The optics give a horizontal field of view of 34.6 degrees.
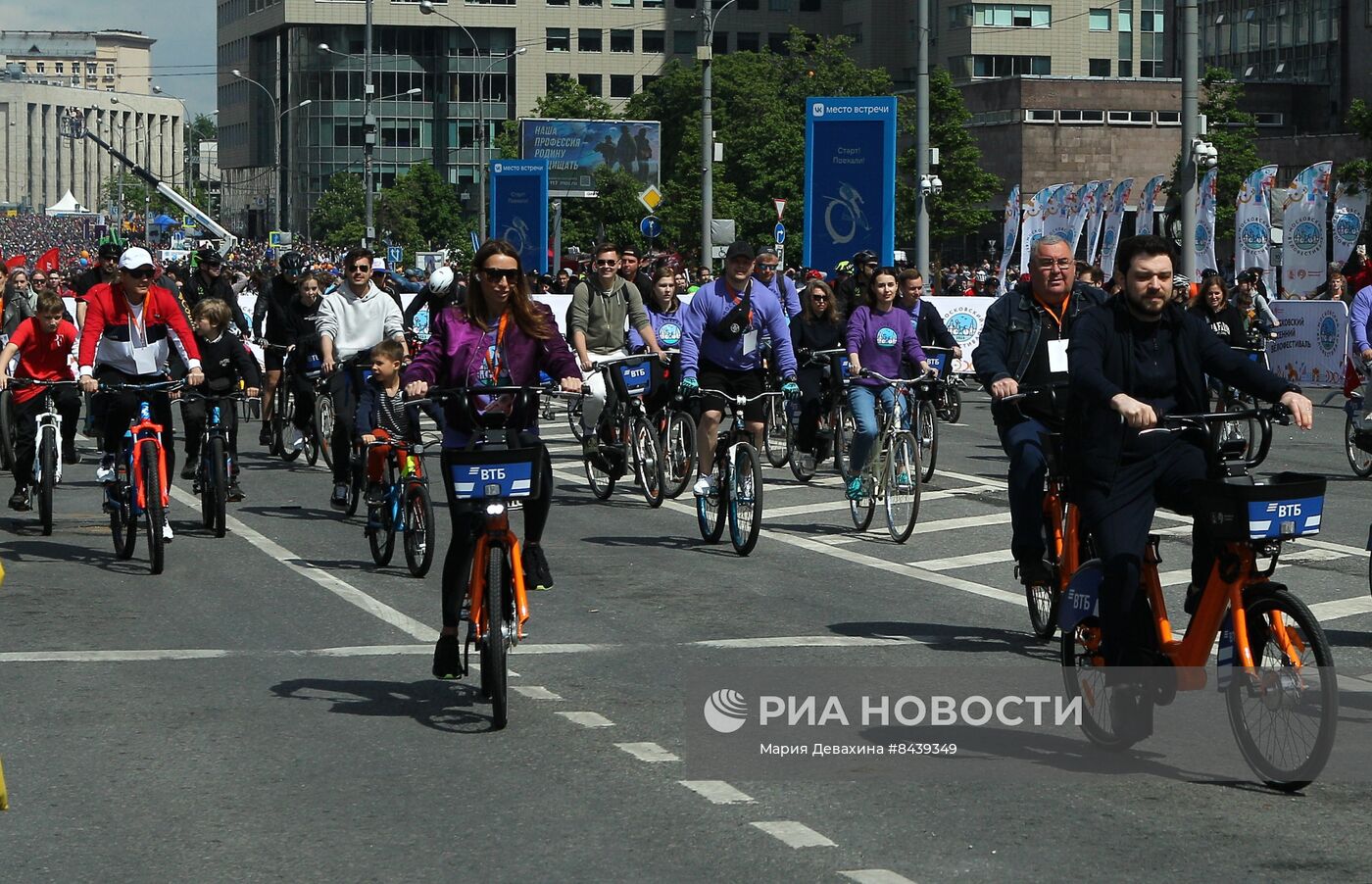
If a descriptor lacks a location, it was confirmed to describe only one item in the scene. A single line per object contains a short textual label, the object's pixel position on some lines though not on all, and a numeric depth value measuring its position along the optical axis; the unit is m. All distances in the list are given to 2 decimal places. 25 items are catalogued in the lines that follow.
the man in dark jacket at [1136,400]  7.01
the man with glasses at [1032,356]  9.27
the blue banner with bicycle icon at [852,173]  28.14
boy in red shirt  14.82
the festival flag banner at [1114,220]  39.19
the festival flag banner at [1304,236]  33.69
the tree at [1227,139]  60.56
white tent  139.10
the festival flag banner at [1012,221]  43.44
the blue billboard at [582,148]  84.12
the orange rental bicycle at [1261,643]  6.32
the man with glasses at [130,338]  12.84
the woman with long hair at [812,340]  17.38
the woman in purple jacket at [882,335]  14.90
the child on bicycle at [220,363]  14.55
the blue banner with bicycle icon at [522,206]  50.38
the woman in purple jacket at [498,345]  8.50
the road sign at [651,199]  47.94
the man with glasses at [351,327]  14.80
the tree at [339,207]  104.33
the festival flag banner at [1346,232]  35.44
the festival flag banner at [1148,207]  38.88
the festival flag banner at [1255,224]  34.38
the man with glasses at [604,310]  16.97
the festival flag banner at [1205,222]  34.03
